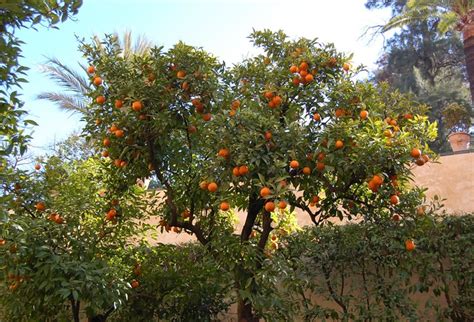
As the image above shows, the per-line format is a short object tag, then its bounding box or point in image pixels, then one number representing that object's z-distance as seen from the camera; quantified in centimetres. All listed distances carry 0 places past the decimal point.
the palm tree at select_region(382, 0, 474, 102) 890
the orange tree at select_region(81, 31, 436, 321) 384
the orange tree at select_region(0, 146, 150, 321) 396
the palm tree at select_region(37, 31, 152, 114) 1183
